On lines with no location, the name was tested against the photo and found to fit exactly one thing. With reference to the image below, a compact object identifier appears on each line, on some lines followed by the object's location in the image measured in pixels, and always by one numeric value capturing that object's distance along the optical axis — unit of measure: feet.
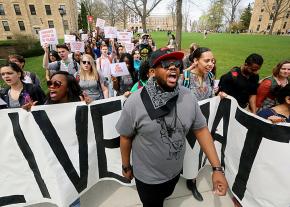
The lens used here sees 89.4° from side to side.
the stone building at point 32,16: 97.49
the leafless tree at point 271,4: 136.24
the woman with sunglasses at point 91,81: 9.16
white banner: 5.25
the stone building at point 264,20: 140.96
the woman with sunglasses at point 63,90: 5.84
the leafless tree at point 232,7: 165.48
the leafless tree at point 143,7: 46.82
